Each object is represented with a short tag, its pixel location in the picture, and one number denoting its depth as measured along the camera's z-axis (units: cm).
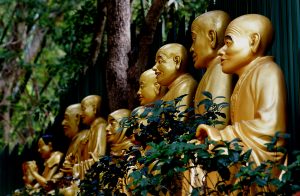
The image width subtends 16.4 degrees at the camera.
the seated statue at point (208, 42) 860
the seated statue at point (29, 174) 1344
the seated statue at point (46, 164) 1297
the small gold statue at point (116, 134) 1072
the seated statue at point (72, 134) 1207
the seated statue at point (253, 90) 726
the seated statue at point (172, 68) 948
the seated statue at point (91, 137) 1122
